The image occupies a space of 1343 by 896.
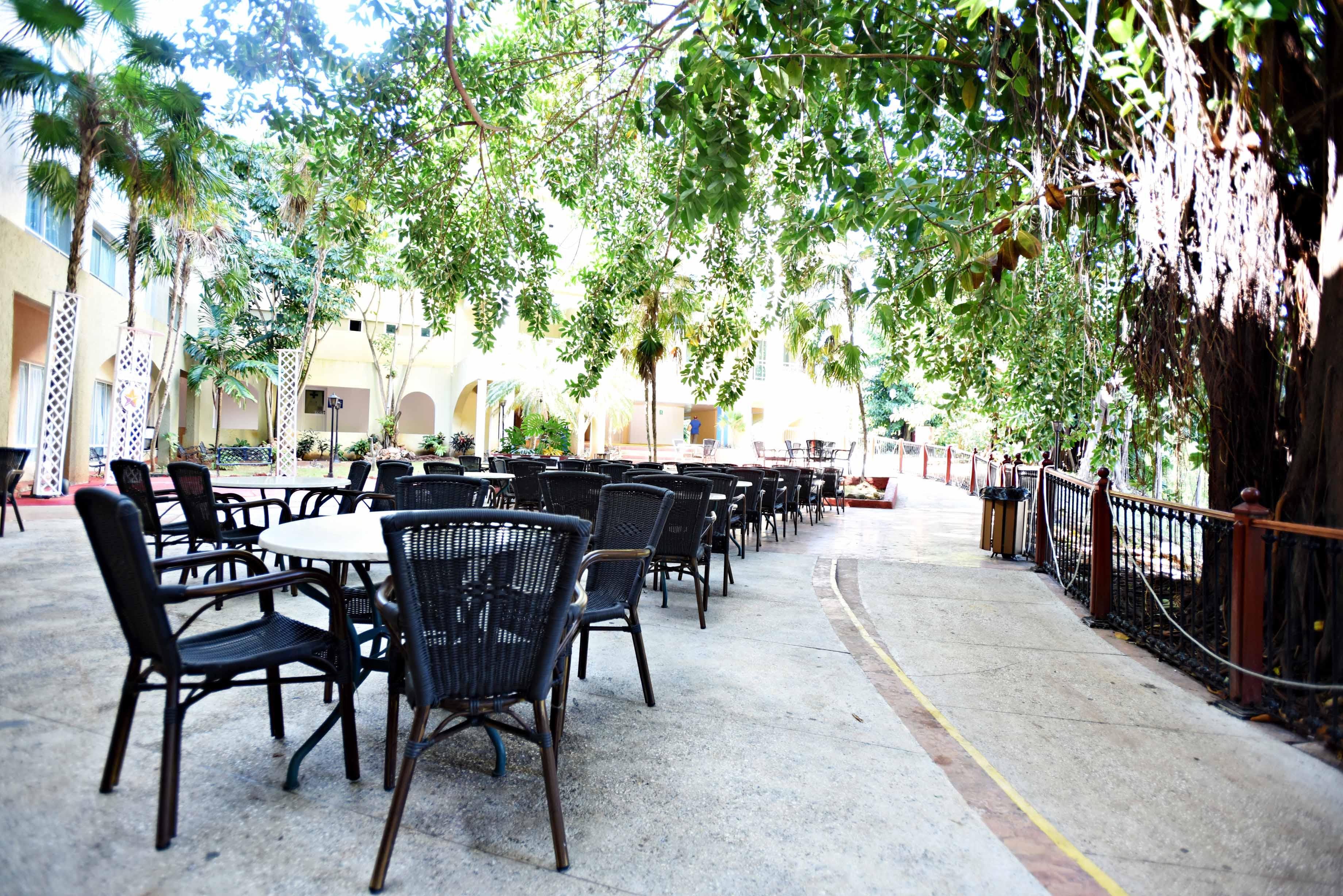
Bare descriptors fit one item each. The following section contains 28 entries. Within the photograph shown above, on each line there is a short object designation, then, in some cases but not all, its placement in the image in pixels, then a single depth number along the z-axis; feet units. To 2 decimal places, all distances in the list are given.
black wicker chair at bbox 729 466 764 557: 24.41
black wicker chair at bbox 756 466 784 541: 29.35
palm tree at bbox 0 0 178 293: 31.89
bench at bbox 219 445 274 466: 64.54
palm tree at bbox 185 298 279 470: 66.74
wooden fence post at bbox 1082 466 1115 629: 17.61
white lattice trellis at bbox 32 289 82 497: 36.42
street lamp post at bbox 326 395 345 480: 57.00
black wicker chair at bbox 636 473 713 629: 16.07
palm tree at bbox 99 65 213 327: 35.99
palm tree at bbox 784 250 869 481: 18.11
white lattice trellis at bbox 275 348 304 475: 51.75
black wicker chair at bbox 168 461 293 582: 15.98
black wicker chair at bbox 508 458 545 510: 22.30
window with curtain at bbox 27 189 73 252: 36.81
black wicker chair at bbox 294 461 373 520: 17.21
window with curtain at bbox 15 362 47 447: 42.78
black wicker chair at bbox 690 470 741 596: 19.54
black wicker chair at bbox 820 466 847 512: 43.37
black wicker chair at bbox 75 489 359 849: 6.76
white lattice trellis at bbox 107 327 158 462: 42.70
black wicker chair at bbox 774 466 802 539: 31.45
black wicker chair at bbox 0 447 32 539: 23.32
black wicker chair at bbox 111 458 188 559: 15.64
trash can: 26.78
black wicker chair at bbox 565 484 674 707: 10.69
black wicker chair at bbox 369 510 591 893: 6.51
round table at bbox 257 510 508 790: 8.02
